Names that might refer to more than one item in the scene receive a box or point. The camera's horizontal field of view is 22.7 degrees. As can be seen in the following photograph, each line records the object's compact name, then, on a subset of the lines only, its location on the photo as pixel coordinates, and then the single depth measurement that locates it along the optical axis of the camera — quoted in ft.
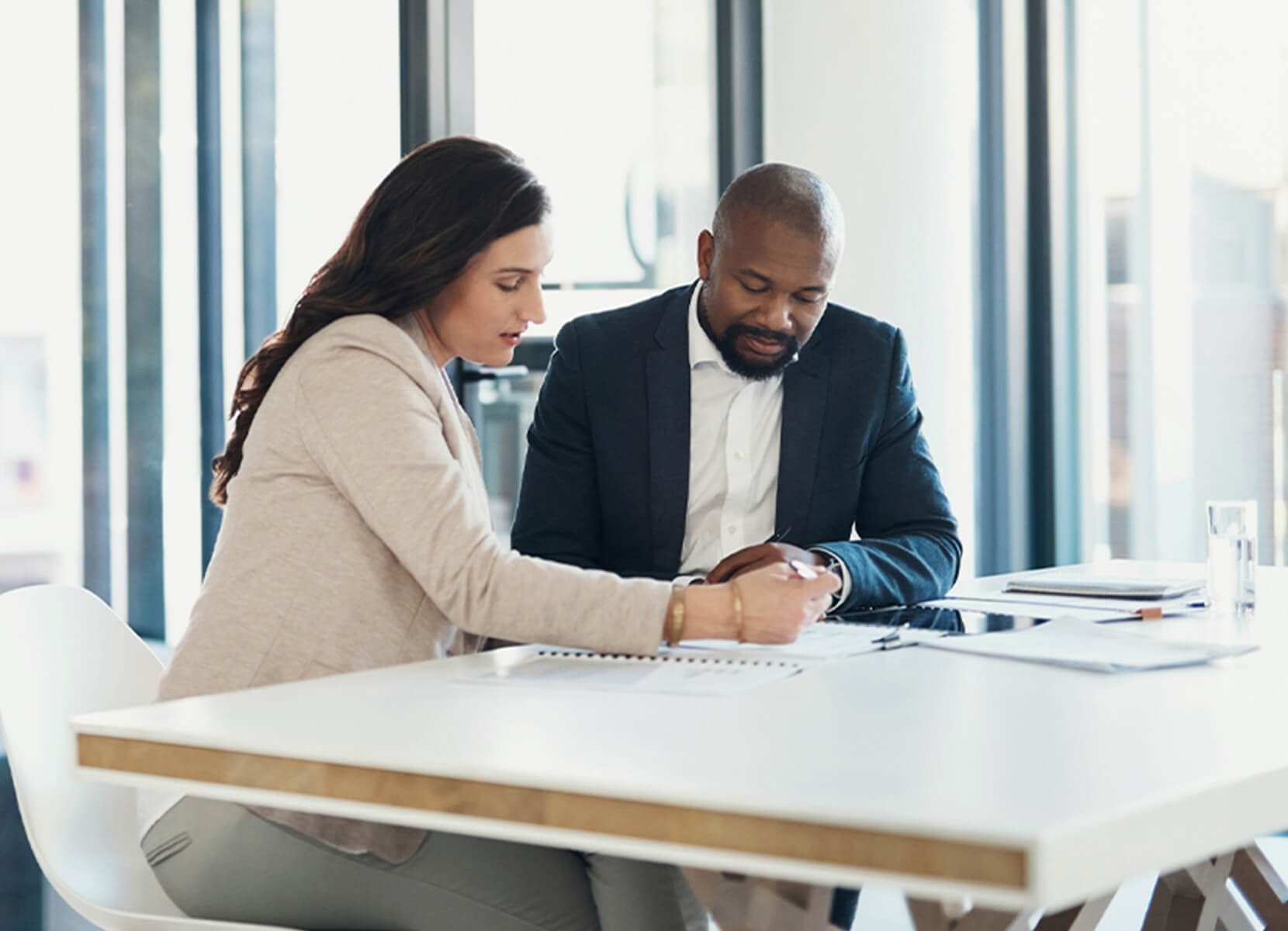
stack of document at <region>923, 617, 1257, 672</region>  10.67
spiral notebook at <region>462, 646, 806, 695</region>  10.34
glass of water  11.96
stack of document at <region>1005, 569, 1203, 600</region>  12.39
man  13.03
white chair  11.07
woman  10.50
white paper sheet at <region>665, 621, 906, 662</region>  10.86
